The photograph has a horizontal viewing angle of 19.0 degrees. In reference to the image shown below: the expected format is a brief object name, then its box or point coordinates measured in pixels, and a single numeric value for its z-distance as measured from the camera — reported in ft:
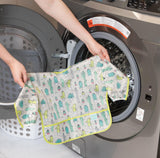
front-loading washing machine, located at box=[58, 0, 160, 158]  6.46
